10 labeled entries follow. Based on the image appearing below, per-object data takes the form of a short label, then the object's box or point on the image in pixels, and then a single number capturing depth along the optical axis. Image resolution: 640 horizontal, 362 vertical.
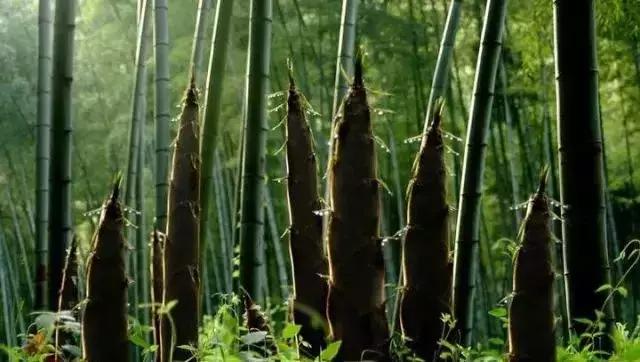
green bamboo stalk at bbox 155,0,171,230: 3.38
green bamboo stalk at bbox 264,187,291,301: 8.27
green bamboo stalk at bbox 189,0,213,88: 3.43
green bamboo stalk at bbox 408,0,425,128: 9.77
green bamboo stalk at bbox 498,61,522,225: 8.99
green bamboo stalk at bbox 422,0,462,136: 3.44
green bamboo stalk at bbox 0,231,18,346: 11.60
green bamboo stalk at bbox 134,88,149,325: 5.92
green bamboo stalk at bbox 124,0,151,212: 4.30
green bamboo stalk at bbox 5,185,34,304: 13.27
